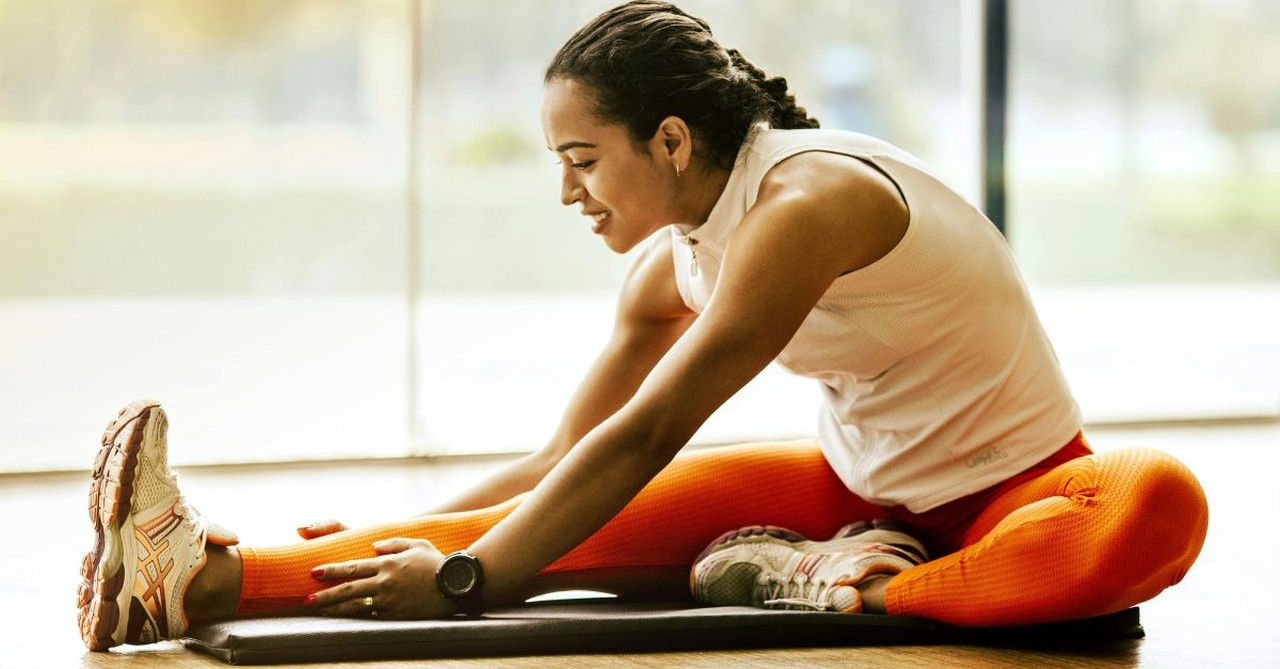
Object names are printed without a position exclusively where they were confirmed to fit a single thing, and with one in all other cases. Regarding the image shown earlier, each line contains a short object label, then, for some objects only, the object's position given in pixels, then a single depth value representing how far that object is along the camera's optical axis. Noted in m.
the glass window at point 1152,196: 6.43
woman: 3.33
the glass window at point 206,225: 5.23
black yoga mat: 3.33
